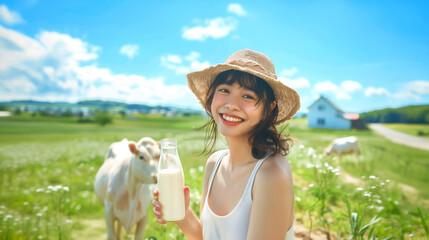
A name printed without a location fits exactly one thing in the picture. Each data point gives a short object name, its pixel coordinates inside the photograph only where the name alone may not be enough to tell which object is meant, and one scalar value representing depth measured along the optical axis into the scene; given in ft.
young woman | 4.38
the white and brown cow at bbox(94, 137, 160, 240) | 8.71
